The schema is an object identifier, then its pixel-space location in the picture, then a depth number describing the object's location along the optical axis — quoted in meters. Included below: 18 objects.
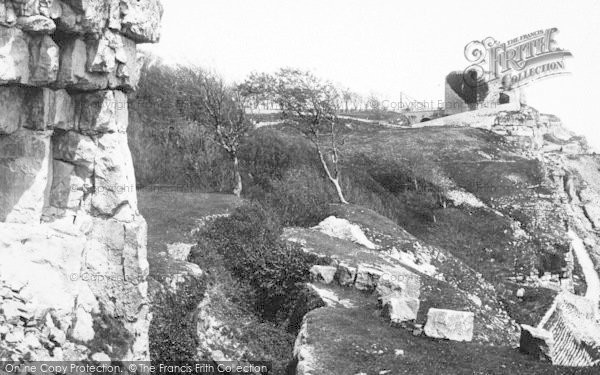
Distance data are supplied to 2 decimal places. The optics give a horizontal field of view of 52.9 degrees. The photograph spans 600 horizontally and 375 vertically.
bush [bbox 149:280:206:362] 16.27
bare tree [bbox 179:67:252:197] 32.75
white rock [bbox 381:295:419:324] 16.20
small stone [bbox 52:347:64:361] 12.08
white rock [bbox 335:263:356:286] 19.78
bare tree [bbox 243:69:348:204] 35.44
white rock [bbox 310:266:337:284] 19.92
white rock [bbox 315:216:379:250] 26.56
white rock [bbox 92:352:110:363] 13.32
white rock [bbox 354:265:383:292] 19.53
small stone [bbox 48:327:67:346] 12.16
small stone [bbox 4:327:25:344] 11.18
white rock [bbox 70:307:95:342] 13.27
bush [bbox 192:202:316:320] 20.45
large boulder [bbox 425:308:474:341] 14.95
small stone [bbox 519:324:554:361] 13.48
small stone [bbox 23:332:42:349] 11.44
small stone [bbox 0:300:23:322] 11.28
